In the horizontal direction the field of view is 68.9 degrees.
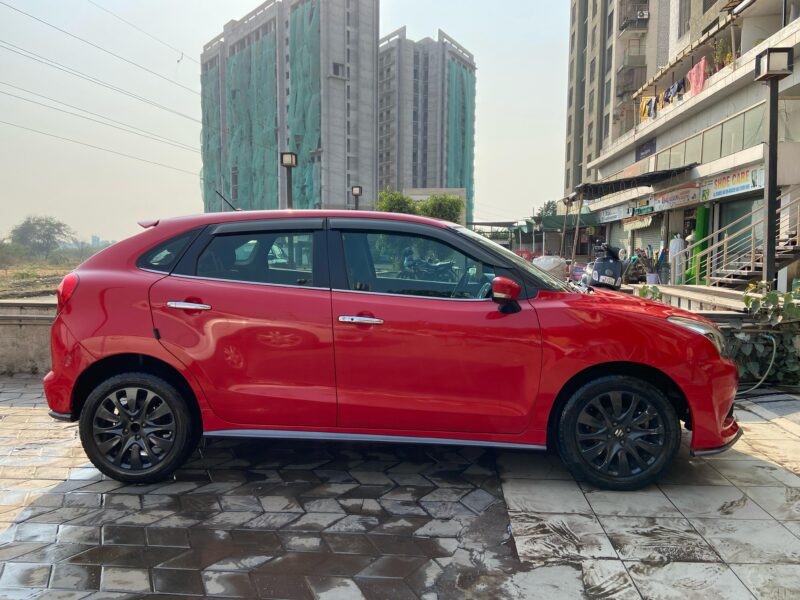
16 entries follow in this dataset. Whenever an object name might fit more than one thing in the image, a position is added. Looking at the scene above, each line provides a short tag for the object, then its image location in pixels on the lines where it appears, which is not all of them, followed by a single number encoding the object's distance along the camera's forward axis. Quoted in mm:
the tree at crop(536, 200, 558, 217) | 98425
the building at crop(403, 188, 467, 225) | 68188
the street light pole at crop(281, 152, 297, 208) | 14918
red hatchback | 3527
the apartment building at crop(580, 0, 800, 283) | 17078
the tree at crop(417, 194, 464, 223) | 50906
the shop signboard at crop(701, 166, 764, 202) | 17359
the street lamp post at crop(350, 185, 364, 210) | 24594
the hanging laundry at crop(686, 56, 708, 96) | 24078
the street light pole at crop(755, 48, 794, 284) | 7828
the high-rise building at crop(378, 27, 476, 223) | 105250
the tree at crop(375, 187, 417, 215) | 46281
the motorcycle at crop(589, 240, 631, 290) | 7395
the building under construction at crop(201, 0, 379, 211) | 82000
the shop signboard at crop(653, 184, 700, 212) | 22078
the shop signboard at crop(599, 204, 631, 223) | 31947
